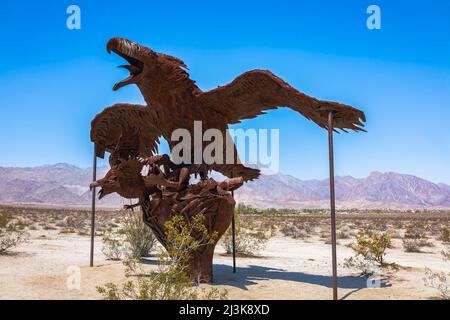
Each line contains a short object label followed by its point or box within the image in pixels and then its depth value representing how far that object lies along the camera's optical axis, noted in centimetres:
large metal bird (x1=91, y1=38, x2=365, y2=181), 719
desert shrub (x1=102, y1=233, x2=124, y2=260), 1273
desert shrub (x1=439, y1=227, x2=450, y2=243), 1821
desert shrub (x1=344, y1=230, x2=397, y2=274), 1135
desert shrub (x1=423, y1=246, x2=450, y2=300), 735
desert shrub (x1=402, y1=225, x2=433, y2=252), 1765
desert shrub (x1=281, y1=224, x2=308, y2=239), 2575
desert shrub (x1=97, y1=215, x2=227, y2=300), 508
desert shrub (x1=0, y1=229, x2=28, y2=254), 1302
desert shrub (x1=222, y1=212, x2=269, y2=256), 1499
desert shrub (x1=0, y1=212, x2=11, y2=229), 1630
